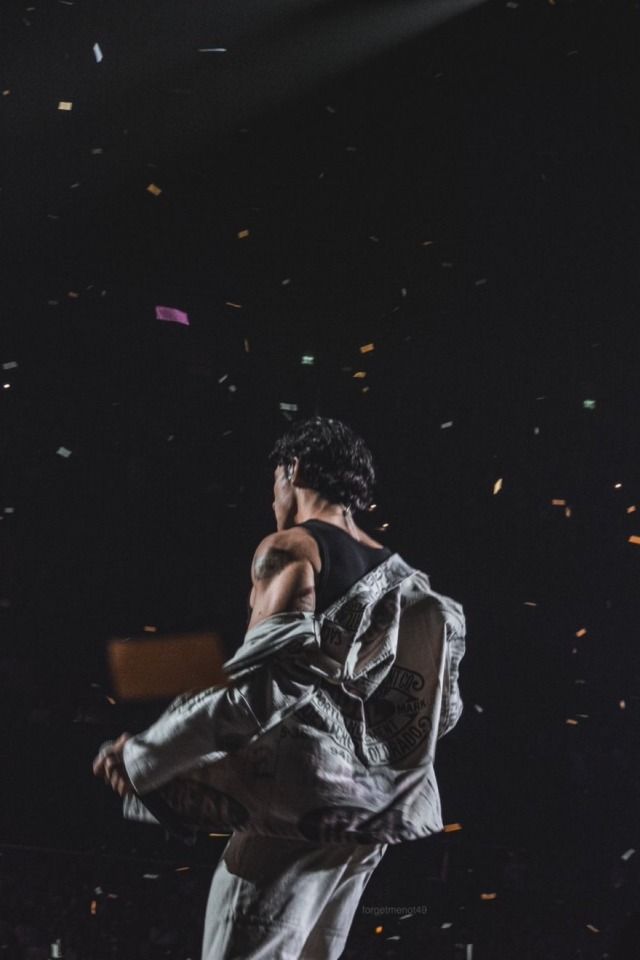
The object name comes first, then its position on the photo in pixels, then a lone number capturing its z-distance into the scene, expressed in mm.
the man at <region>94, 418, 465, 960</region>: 6195
